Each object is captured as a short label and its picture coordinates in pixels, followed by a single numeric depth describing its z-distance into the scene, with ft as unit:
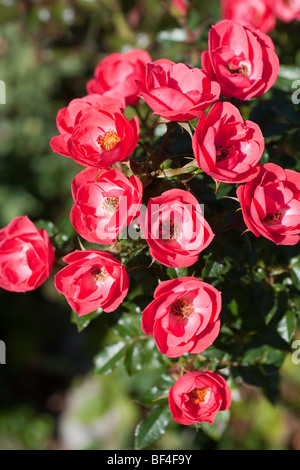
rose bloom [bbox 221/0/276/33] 3.46
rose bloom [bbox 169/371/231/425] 2.82
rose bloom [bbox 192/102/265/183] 2.69
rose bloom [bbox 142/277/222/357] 2.72
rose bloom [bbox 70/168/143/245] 2.71
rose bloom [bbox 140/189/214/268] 2.70
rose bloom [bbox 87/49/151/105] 3.01
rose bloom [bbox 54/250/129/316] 2.75
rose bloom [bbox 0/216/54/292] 2.84
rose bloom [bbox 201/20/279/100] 2.85
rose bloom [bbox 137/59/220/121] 2.71
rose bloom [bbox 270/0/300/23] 3.42
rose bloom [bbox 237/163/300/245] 2.70
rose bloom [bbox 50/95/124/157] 2.84
